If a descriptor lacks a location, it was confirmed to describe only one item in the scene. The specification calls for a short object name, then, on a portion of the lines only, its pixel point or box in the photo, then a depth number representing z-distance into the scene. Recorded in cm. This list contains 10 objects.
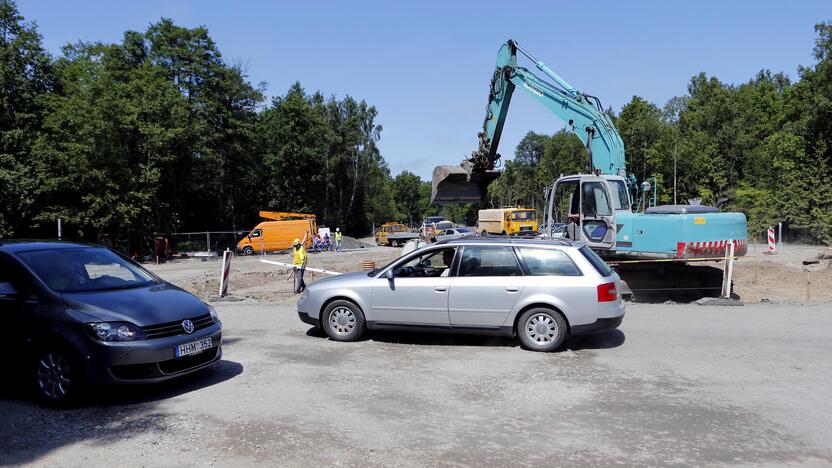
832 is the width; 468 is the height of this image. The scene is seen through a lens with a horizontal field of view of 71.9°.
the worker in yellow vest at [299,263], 1621
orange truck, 3966
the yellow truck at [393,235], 4642
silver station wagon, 814
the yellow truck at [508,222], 4181
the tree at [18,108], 3266
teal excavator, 1320
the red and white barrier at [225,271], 1515
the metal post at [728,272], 1303
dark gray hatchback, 568
